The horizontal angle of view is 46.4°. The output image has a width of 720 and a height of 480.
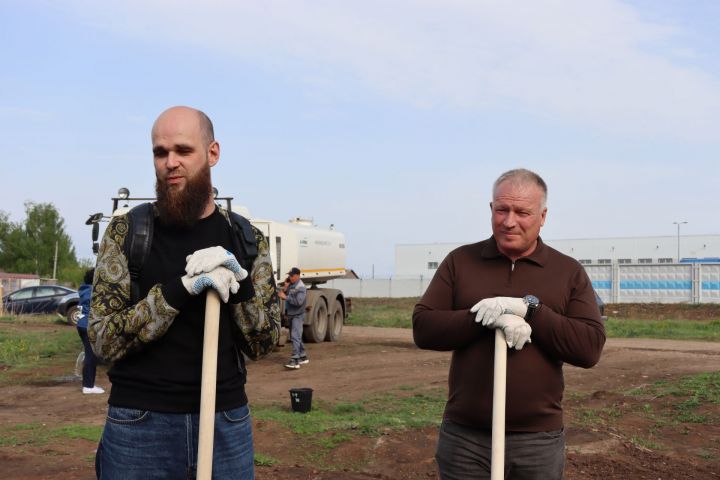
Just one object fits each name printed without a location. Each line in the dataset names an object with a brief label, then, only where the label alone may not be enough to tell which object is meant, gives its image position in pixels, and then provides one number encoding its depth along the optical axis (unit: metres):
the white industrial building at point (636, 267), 40.12
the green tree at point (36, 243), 65.81
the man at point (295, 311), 15.68
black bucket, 10.10
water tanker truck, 18.08
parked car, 29.77
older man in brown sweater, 3.39
